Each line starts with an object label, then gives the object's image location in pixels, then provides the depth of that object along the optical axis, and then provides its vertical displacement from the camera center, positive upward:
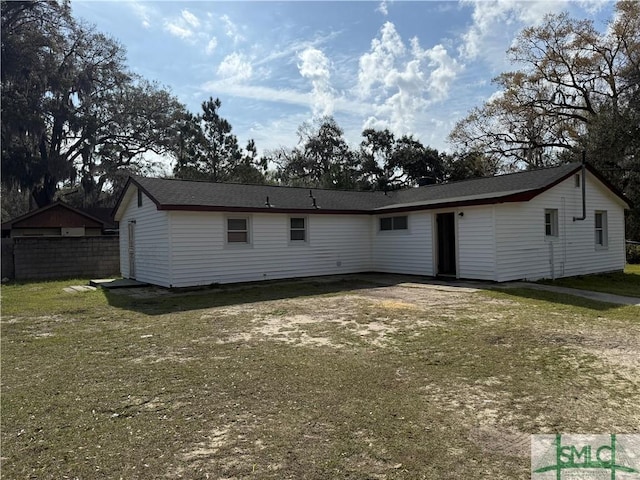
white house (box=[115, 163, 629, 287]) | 12.22 +0.38
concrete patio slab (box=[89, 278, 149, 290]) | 13.05 -1.10
